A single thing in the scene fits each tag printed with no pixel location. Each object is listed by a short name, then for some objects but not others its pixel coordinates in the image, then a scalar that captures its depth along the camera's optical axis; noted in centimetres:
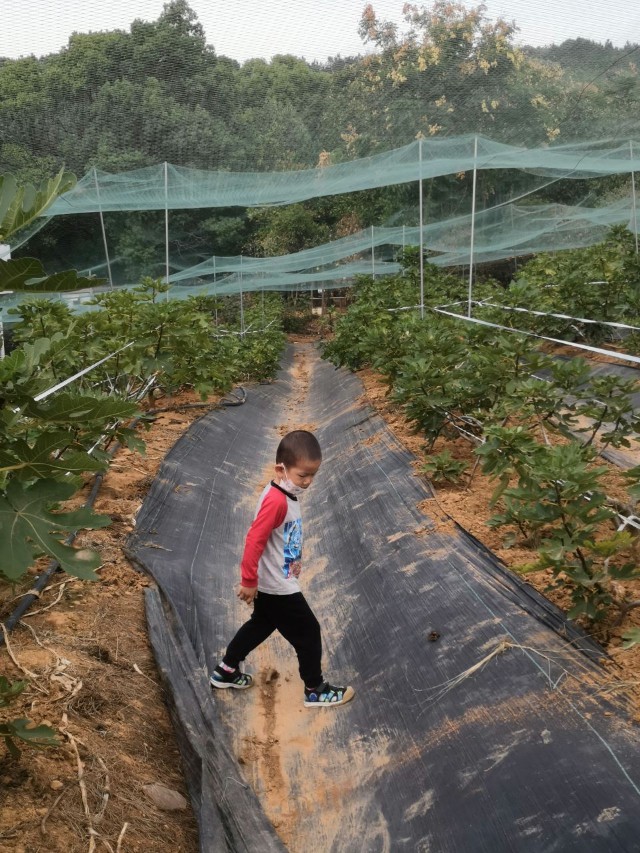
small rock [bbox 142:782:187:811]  254
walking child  329
